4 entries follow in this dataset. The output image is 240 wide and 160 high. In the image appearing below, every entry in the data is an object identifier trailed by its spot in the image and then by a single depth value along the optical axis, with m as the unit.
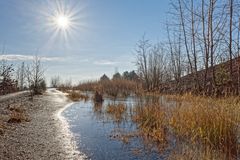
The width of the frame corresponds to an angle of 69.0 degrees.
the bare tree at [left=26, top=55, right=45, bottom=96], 14.27
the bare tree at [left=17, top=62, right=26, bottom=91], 21.61
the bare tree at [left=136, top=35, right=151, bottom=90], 15.92
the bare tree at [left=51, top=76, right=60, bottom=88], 38.29
